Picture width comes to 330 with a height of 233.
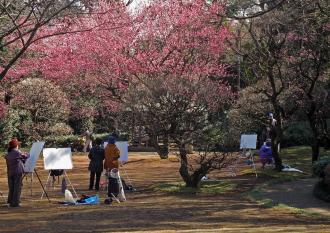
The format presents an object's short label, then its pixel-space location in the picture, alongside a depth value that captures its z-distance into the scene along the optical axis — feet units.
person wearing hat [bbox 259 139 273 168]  74.95
